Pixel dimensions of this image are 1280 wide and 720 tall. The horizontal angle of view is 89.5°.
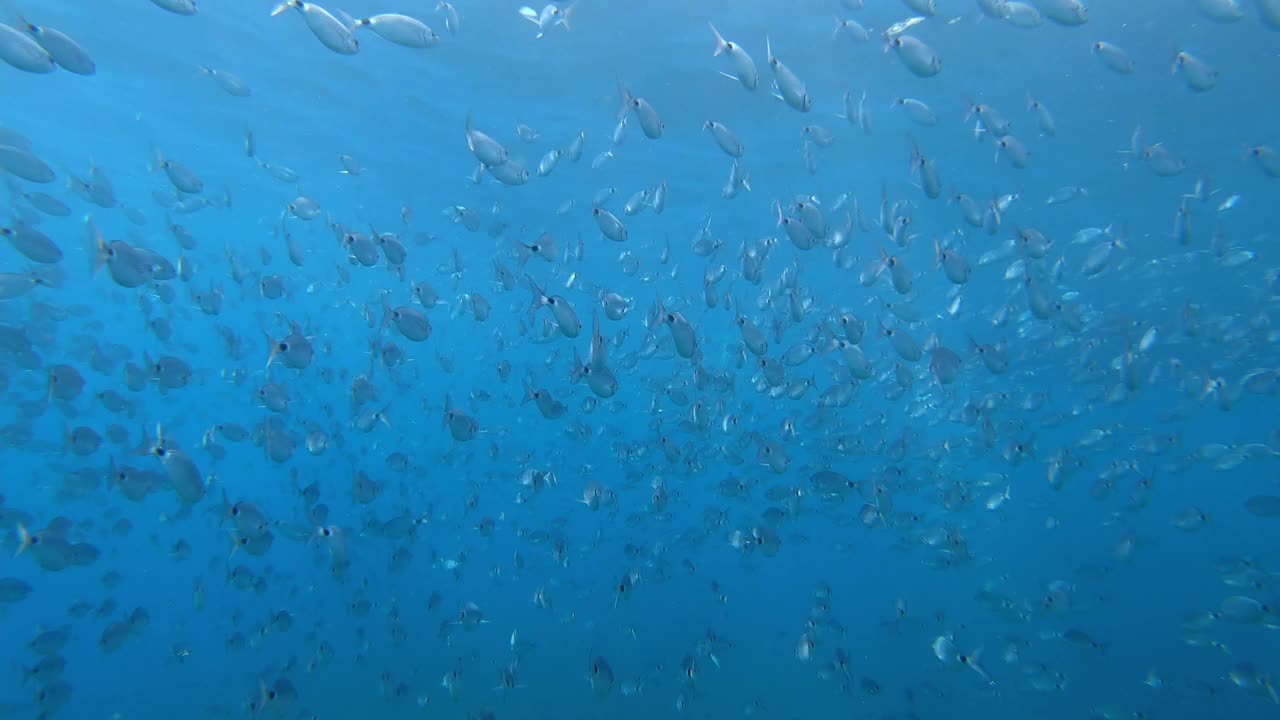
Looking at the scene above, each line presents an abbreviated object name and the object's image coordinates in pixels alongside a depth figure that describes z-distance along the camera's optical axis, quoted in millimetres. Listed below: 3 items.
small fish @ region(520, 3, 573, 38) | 8164
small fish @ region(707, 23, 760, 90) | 6137
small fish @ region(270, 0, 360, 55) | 5730
